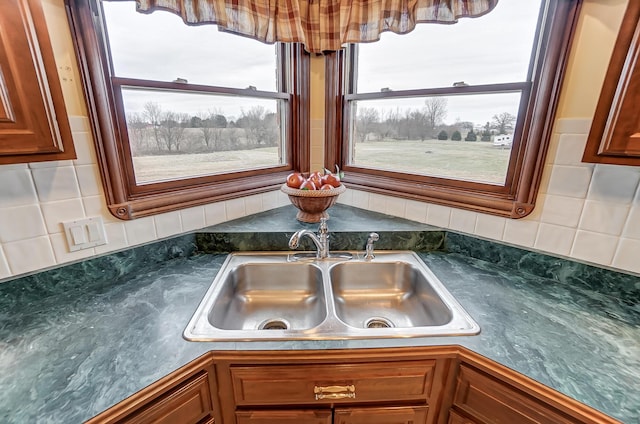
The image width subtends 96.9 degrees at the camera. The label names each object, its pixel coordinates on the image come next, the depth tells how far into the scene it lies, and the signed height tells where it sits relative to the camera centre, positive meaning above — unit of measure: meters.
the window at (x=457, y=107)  1.00 +0.11
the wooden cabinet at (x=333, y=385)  0.74 -0.67
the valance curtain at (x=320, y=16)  1.03 +0.45
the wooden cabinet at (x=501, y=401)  0.60 -0.61
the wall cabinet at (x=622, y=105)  0.63 +0.07
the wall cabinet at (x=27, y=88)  0.58 +0.08
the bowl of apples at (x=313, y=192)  1.27 -0.26
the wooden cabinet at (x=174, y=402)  0.59 -0.60
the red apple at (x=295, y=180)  1.31 -0.22
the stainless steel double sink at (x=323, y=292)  1.05 -0.63
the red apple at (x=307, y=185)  1.29 -0.24
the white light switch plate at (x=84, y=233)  0.93 -0.34
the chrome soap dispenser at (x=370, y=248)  1.19 -0.48
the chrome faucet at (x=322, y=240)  1.17 -0.44
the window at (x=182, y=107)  0.96 +0.10
